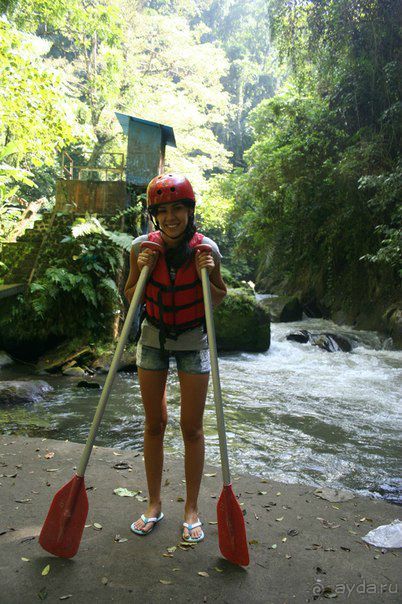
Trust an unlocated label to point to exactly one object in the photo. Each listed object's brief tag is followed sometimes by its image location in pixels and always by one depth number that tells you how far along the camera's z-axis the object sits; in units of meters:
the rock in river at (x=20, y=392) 6.34
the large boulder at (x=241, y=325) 11.72
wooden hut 12.09
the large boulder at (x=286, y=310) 17.08
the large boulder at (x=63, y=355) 8.56
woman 2.57
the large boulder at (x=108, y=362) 8.74
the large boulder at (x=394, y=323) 12.71
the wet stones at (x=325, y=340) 12.49
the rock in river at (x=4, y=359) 8.54
